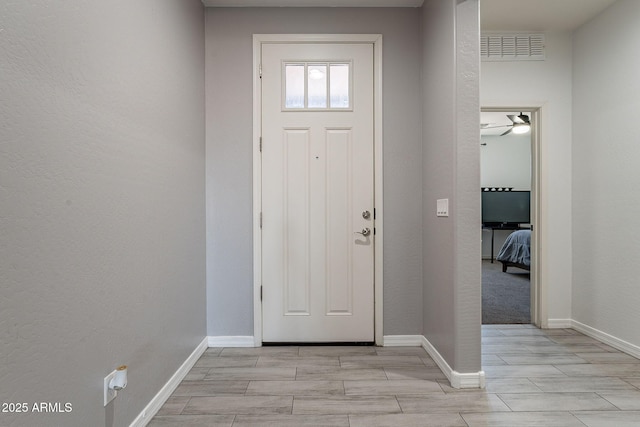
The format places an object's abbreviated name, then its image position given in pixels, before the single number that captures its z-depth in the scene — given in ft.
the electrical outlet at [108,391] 4.78
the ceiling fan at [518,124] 20.16
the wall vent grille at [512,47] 10.89
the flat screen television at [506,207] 25.50
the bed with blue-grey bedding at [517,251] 18.89
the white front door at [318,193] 9.41
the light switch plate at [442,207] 7.64
